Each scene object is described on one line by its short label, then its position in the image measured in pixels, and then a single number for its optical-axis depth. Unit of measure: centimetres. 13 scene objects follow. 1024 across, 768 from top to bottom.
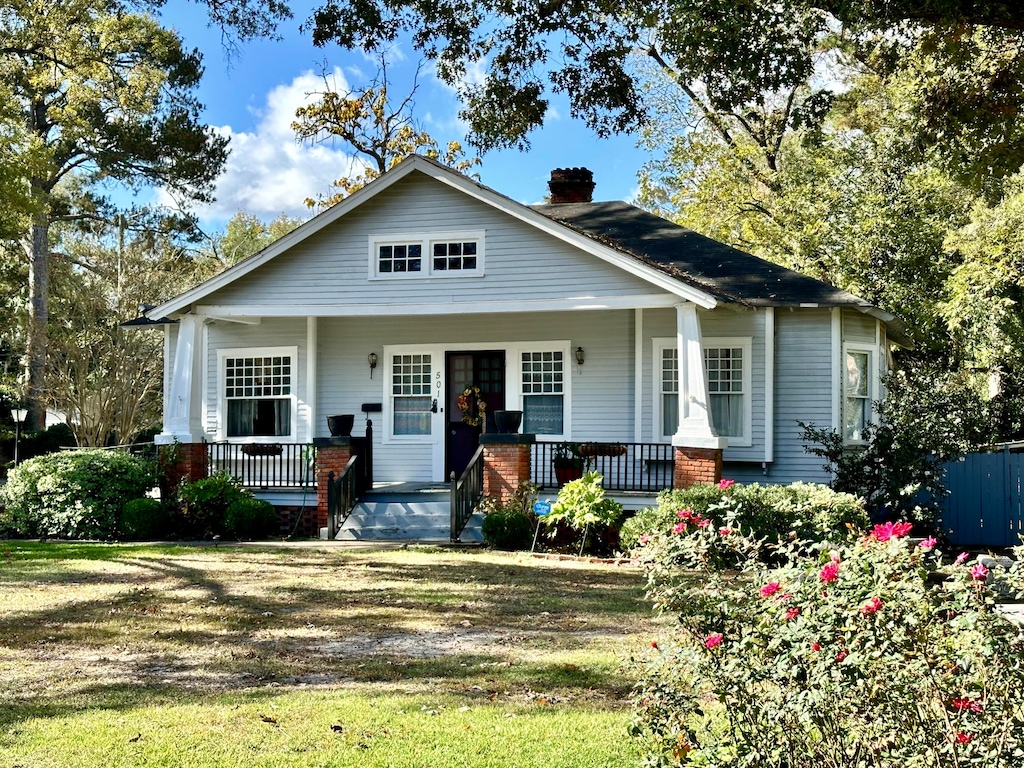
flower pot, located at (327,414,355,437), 1612
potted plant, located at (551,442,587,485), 1594
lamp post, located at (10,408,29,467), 3403
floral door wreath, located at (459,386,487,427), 1811
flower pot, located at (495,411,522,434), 1541
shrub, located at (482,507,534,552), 1427
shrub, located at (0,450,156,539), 1605
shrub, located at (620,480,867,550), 1245
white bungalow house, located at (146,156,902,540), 1611
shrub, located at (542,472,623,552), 1390
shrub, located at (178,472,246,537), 1612
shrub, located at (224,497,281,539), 1582
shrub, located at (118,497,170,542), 1581
